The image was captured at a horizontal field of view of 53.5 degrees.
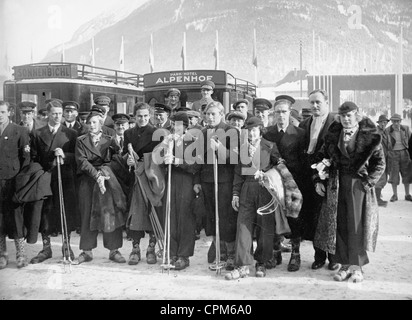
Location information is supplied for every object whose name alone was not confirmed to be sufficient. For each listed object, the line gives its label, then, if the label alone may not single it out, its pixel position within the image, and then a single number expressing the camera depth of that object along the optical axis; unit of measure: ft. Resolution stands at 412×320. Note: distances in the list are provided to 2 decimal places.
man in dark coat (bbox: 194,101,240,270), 14.47
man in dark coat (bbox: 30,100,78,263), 16.08
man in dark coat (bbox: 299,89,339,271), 14.87
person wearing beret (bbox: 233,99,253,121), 17.63
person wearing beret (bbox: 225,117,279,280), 13.75
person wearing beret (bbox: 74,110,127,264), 15.52
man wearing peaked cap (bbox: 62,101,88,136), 18.47
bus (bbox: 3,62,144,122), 27.25
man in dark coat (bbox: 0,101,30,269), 15.10
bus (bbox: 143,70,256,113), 26.55
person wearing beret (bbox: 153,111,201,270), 14.88
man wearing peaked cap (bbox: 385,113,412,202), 28.40
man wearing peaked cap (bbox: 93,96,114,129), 20.43
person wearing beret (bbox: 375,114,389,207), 26.52
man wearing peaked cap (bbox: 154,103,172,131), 16.67
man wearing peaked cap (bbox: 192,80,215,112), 21.81
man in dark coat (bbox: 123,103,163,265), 15.51
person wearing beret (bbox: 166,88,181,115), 20.76
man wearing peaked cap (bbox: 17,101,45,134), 18.66
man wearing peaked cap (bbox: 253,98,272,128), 17.13
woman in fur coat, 13.21
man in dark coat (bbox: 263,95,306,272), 14.78
